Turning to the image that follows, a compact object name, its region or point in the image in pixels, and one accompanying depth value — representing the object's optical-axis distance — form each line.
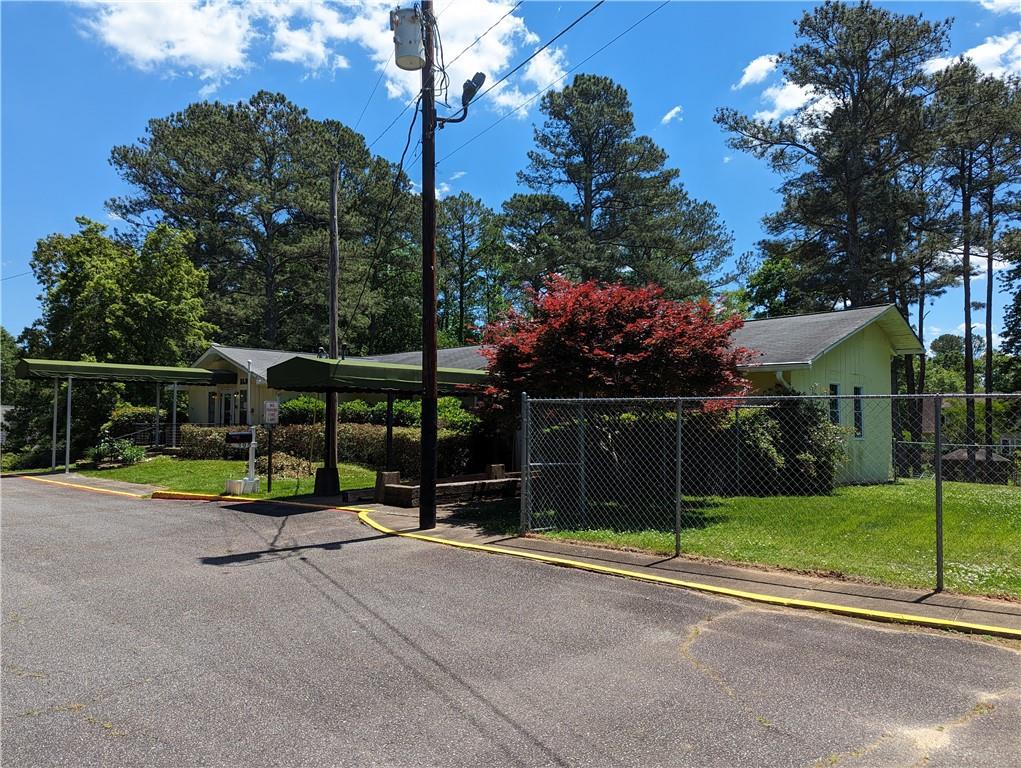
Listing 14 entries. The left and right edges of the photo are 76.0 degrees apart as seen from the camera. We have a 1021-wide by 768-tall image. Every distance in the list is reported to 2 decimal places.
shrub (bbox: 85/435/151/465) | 23.17
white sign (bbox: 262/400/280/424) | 13.55
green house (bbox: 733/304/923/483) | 15.00
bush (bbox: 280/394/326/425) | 23.42
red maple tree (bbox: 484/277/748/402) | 10.14
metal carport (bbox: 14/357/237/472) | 20.88
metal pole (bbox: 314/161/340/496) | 14.20
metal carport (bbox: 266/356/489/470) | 12.62
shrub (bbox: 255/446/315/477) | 18.77
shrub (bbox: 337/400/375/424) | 22.69
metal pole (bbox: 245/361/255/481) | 14.76
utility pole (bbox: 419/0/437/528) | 10.04
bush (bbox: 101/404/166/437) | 26.73
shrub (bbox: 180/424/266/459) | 22.49
